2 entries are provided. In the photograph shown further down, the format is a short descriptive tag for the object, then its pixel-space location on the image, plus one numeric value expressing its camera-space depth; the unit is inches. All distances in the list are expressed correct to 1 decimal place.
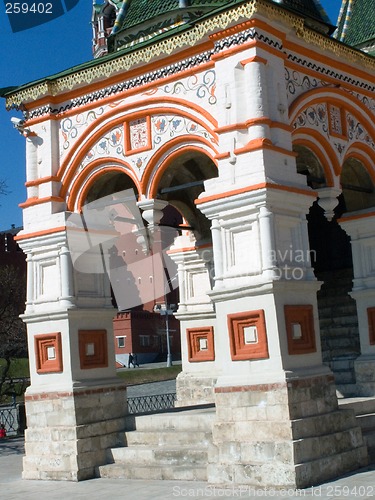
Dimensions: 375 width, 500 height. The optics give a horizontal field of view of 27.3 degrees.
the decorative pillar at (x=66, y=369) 404.5
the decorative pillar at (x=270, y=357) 328.2
